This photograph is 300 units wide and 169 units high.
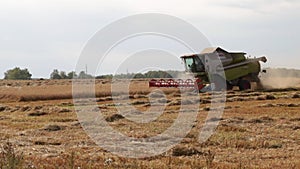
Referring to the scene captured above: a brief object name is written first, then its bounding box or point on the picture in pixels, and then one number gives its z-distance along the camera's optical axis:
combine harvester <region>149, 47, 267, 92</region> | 38.62
